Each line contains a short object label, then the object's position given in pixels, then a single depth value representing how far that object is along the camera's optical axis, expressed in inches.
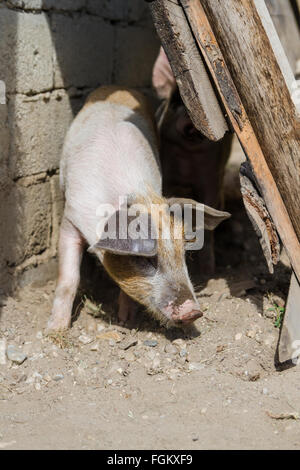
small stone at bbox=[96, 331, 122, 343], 152.3
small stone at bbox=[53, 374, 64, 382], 136.1
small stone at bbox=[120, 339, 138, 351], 148.3
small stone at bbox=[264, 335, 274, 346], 146.7
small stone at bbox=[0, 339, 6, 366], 141.9
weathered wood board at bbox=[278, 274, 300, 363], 136.8
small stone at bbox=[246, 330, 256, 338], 148.2
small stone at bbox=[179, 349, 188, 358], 143.9
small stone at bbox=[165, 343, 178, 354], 145.8
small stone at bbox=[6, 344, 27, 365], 141.5
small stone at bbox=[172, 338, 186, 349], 147.3
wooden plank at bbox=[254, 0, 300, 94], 131.1
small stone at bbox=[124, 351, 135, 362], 143.8
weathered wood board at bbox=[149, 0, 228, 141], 133.8
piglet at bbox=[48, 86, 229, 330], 141.9
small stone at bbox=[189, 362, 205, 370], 139.0
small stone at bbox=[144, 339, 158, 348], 149.2
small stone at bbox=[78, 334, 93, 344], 151.6
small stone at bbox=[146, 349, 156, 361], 144.3
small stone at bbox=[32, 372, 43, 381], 136.7
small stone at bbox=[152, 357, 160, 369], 140.6
